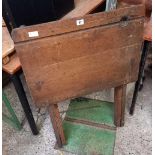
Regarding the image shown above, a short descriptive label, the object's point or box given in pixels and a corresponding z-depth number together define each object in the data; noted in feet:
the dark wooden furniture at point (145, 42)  4.27
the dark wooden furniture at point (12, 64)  4.07
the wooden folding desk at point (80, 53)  3.42
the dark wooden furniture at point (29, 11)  3.95
